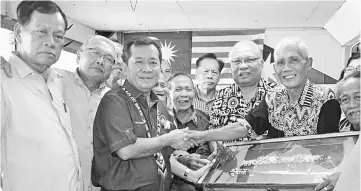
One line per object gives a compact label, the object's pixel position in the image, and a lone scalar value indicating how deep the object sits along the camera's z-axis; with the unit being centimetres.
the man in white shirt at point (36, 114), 166
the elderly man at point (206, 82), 412
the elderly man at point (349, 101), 156
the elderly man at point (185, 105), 318
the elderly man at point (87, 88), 255
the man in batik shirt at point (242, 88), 274
